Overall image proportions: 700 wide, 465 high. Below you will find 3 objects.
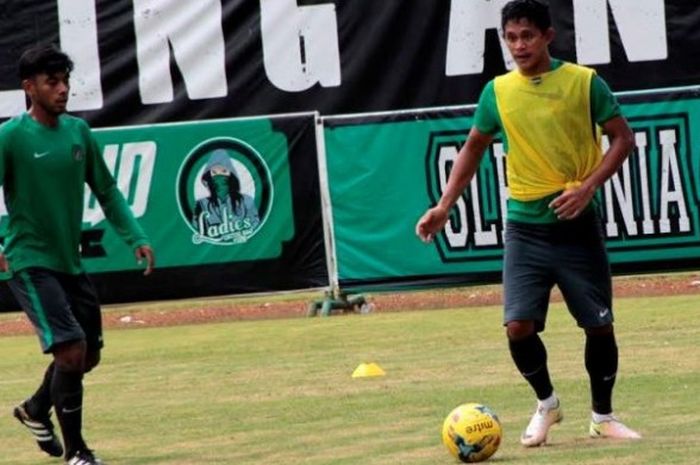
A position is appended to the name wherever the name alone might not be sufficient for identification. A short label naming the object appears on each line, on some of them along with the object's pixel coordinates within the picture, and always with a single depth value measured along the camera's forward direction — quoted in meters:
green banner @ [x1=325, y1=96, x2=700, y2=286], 41.19
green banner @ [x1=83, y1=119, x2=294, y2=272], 42.09
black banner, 44.66
